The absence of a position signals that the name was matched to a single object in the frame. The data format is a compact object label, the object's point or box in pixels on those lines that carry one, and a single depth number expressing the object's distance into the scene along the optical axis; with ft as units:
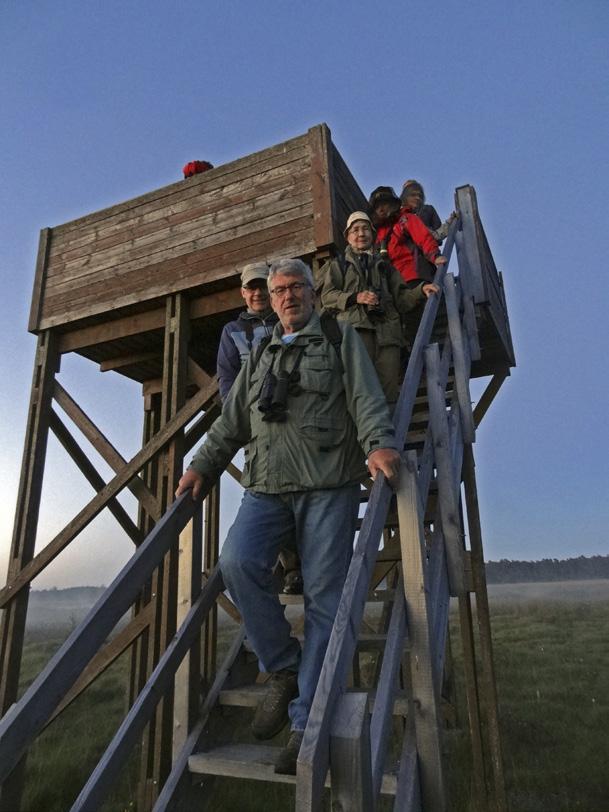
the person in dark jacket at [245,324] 12.89
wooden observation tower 6.82
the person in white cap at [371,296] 13.51
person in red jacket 17.03
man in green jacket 7.95
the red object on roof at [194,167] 23.47
